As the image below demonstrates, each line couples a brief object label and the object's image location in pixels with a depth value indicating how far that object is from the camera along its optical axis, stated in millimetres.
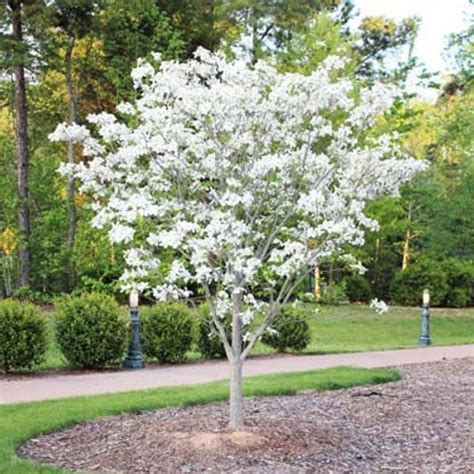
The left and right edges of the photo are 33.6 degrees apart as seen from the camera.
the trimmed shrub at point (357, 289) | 26016
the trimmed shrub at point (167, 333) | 11125
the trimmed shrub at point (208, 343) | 11468
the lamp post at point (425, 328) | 14961
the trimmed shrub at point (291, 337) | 12531
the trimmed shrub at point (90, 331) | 10203
